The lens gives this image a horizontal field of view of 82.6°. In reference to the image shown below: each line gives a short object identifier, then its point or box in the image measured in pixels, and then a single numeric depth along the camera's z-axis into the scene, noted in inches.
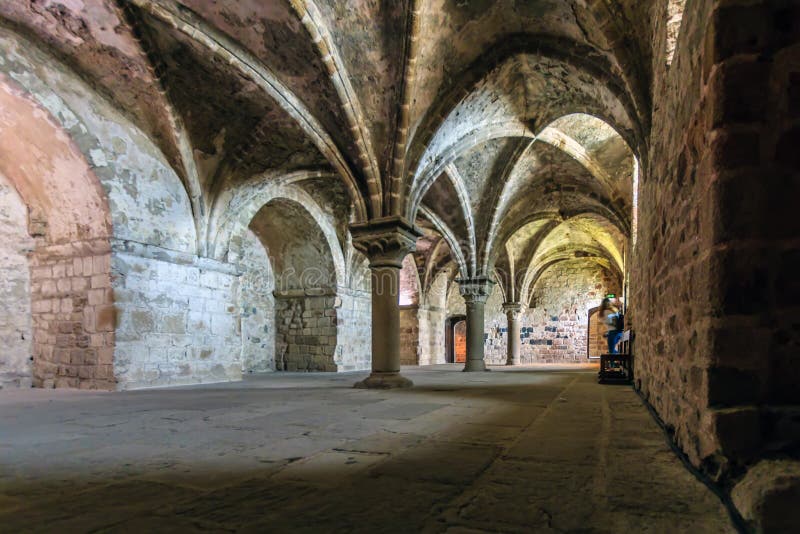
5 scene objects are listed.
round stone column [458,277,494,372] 454.6
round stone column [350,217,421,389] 263.0
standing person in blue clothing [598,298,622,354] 321.7
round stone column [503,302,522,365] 652.9
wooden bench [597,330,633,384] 279.9
